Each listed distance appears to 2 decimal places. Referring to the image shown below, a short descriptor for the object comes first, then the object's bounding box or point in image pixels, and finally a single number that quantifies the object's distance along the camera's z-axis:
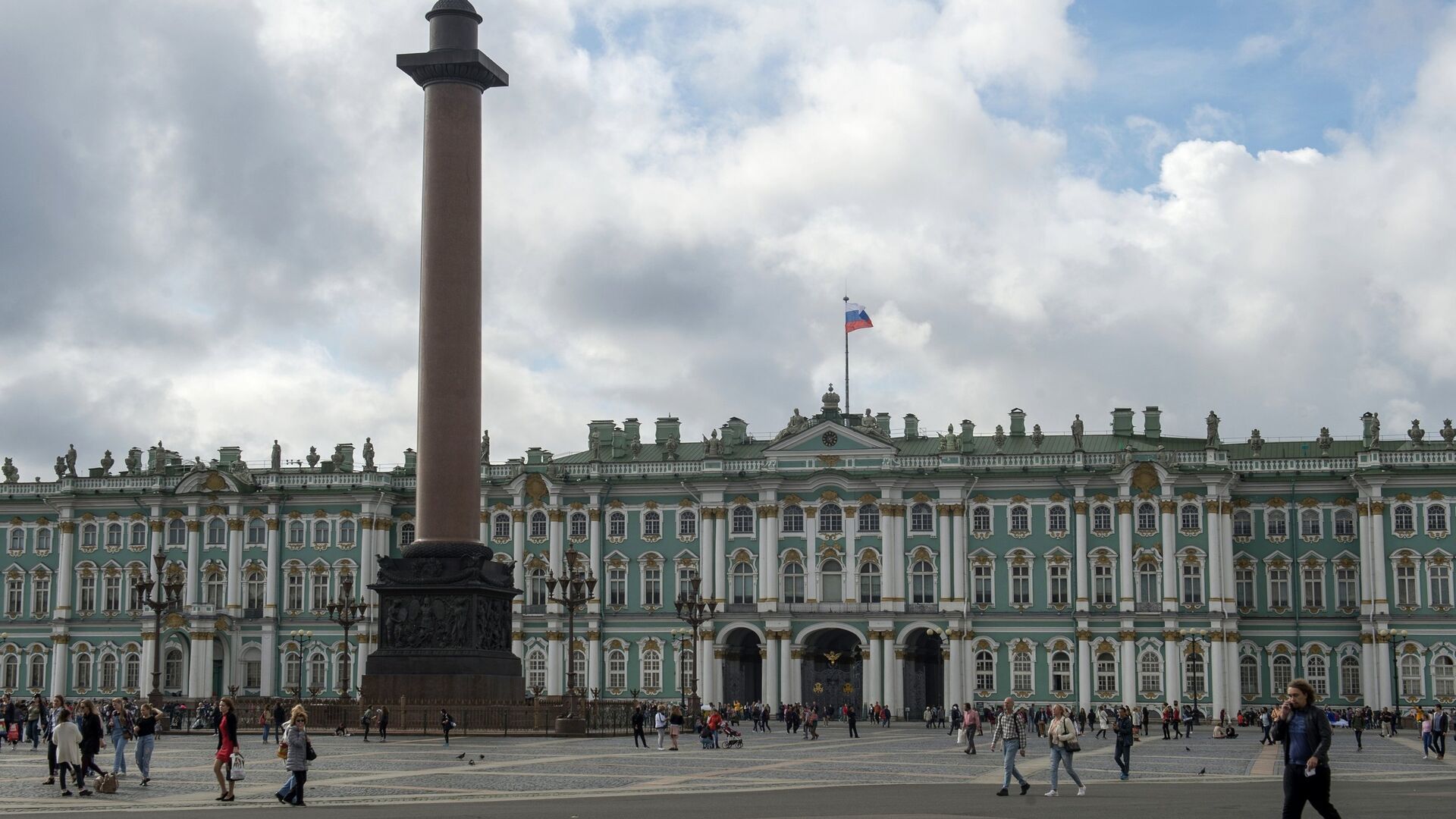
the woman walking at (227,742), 27.95
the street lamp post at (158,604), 62.75
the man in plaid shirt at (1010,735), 29.58
